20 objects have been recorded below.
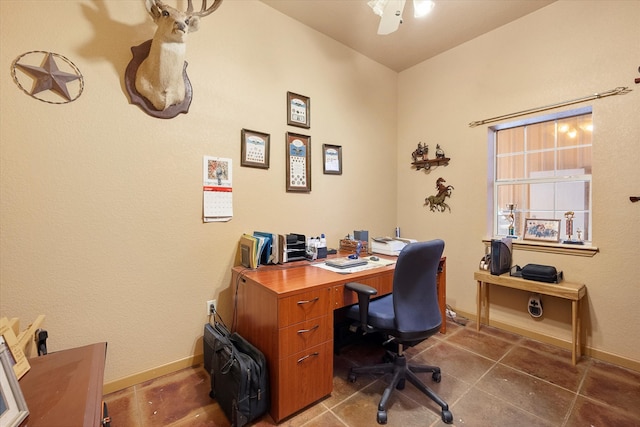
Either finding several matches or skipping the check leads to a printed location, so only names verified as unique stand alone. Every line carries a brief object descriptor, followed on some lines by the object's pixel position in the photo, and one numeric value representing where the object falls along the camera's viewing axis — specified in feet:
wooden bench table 6.91
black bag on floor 4.75
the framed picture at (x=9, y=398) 2.56
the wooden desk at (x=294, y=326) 4.96
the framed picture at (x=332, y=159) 9.10
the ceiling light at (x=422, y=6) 5.62
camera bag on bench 7.39
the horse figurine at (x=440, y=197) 10.14
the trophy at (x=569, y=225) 7.91
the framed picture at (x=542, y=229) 8.13
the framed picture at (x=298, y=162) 8.22
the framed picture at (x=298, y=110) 8.21
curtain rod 6.79
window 7.87
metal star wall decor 4.94
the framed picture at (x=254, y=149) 7.34
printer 8.38
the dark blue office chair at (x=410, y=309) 5.07
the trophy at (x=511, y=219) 9.05
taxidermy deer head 5.30
